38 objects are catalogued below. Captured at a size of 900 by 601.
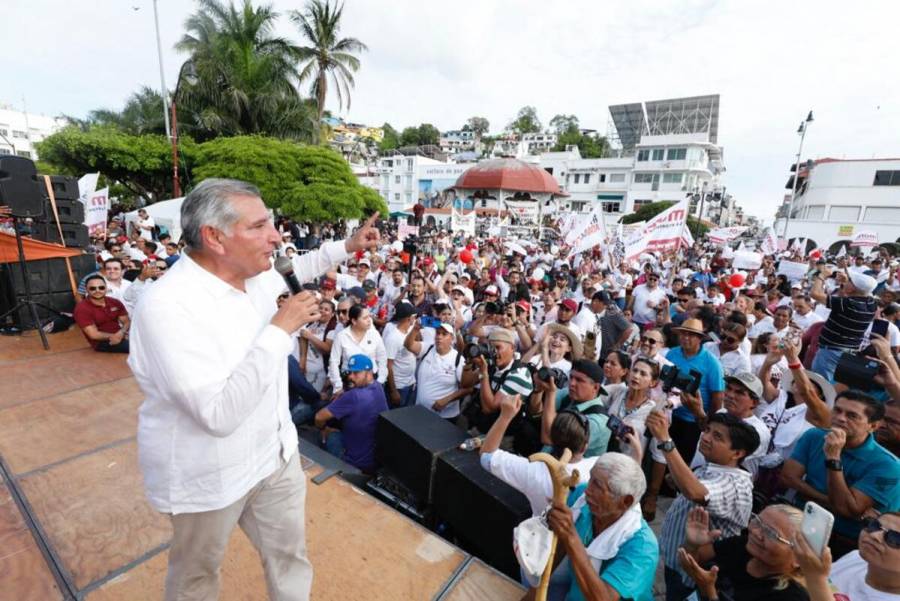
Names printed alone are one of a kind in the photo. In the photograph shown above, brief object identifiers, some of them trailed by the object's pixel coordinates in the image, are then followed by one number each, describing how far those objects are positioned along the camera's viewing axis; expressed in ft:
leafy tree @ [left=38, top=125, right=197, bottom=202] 59.98
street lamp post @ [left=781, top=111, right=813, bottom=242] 88.14
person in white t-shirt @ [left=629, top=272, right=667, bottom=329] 24.03
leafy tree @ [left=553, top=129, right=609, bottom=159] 219.61
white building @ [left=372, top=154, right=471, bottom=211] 168.76
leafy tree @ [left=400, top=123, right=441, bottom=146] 286.66
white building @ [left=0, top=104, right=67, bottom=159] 186.70
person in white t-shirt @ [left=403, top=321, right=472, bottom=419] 14.17
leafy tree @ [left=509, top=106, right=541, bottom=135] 298.15
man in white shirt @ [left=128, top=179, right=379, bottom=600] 4.06
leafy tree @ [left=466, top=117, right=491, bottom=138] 313.73
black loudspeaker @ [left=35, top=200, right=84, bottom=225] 18.92
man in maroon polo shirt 15.26
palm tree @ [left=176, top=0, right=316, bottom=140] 76.33
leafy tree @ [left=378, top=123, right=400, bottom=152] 290.76
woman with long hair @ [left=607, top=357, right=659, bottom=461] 10.98
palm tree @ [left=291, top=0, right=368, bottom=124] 87.30
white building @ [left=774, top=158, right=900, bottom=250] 109.70
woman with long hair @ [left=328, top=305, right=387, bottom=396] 13.85
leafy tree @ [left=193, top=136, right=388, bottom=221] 58.54
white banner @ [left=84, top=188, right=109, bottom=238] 31.35
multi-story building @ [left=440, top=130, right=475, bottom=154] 311.64
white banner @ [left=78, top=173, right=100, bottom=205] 34.88
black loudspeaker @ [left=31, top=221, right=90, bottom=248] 19.39
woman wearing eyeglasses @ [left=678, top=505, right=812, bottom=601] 5.90
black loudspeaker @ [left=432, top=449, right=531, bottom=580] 8.36
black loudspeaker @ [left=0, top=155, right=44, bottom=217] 14.69
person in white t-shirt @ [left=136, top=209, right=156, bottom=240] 41.65
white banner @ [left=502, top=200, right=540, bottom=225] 103.45
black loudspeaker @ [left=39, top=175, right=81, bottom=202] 19.17
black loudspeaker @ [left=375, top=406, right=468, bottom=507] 10.02
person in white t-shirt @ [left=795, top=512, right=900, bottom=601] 5.66
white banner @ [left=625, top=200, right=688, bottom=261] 26.61
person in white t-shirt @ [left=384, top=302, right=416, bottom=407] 15.61
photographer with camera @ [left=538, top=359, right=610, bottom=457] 9.75
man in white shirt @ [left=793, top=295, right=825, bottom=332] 19.84
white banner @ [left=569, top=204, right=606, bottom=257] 32.40
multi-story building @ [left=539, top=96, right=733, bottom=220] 147.33
